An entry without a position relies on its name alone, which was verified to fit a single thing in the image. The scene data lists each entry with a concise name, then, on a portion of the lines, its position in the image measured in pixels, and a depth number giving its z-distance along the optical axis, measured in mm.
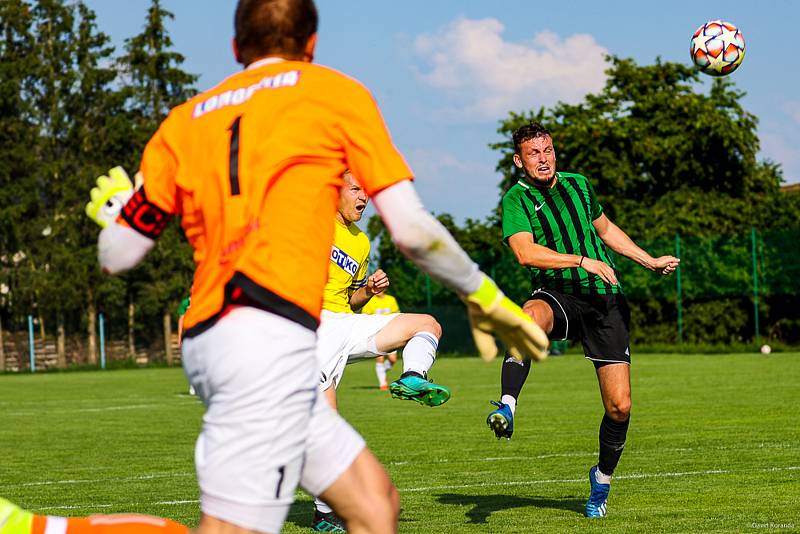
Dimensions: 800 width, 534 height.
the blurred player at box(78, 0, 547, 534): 3576
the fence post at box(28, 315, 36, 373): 48928
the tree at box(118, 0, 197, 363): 54562
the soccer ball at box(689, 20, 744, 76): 12391
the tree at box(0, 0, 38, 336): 53531
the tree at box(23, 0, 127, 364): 53500
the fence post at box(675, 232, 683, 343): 38438
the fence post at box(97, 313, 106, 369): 47503
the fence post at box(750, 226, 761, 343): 36625
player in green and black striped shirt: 8148
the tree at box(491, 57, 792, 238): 46625
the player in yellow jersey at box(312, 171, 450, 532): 6660
